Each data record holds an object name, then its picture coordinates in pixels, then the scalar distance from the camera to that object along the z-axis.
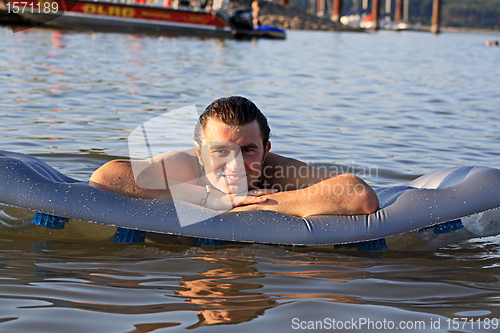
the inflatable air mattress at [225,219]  3.01
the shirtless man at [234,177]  2.96
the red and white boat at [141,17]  20.19
